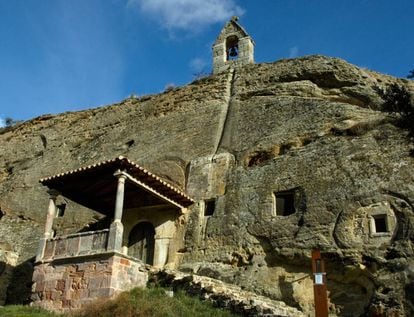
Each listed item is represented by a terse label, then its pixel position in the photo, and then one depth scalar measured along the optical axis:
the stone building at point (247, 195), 11.32
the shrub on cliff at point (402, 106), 7.59
